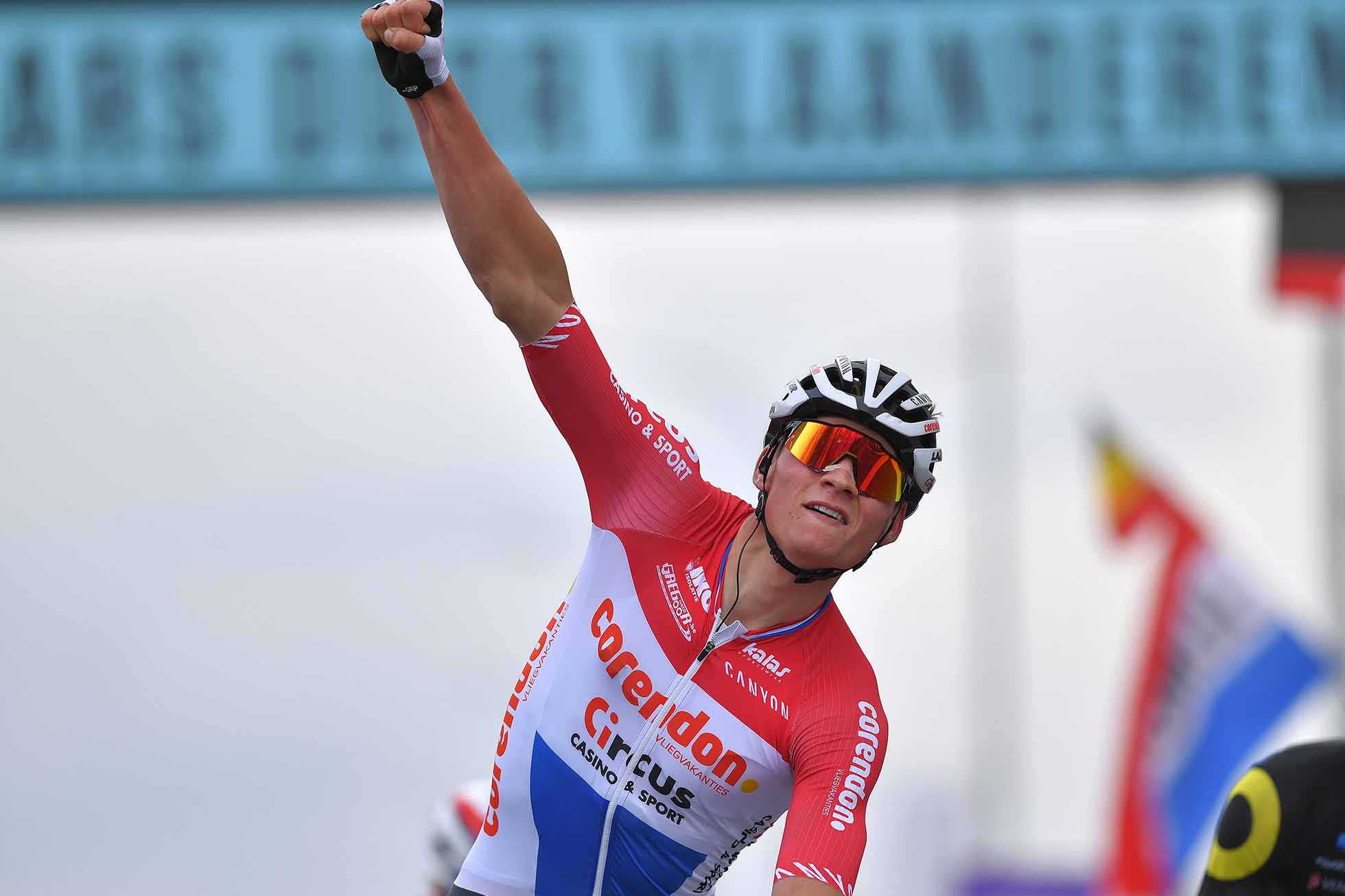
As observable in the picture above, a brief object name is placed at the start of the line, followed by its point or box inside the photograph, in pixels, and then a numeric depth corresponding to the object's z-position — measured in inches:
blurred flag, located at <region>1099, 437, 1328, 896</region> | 1467.8
